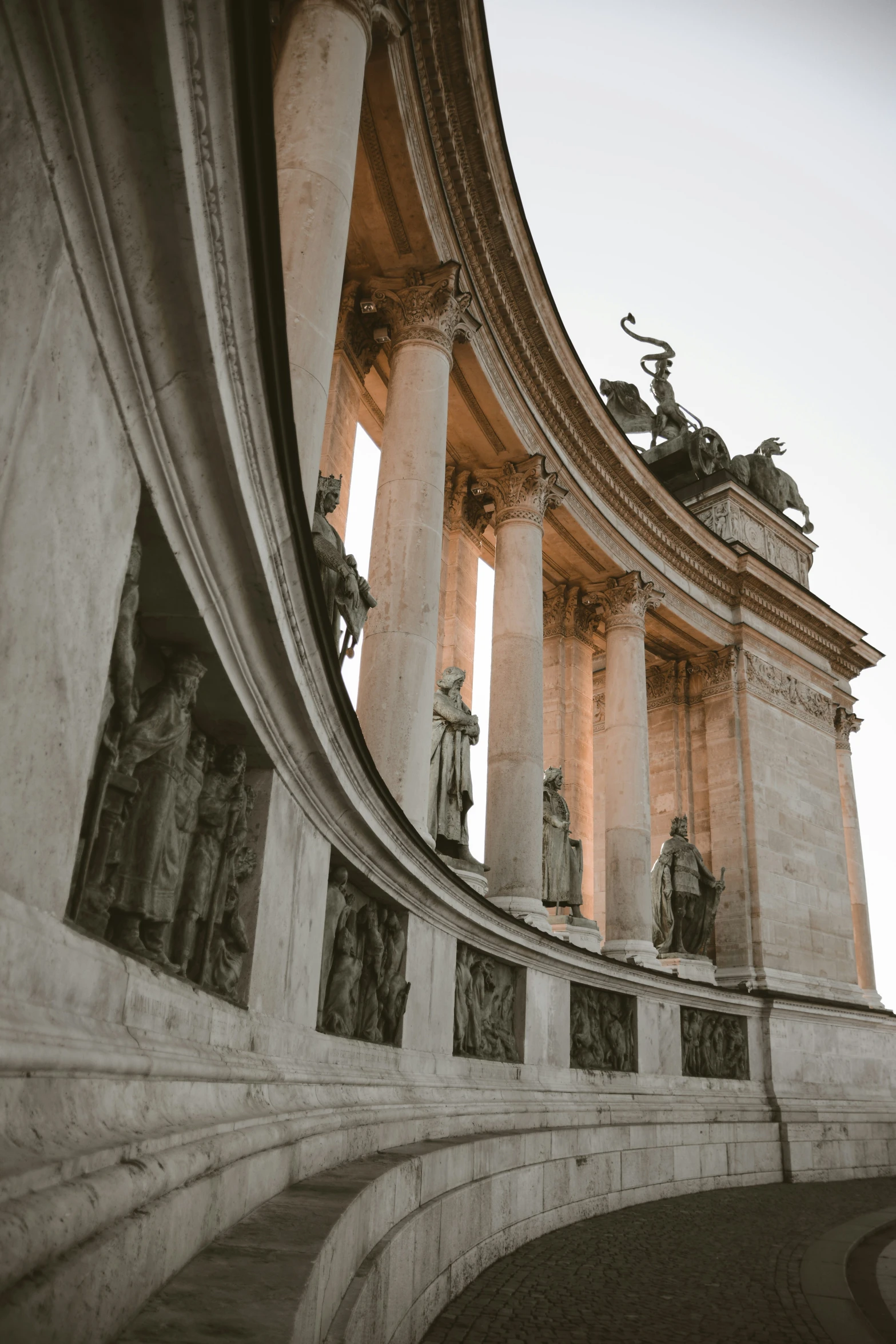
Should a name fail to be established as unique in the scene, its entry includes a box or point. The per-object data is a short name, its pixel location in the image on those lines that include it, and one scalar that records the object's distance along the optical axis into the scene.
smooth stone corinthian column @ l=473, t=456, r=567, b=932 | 20.53
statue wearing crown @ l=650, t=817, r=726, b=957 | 29.92
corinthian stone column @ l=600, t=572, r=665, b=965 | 25.98
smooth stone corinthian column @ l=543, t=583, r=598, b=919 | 31.41
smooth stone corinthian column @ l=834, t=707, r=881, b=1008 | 36.53
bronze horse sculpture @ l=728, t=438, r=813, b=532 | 40.88
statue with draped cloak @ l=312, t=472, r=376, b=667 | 11.03
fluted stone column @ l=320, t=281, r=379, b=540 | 20.33
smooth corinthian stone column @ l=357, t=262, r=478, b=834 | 15.20
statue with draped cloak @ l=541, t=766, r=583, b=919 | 25.44
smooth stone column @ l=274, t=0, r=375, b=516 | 10.77
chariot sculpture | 39.50
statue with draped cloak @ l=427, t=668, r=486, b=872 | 19.41
